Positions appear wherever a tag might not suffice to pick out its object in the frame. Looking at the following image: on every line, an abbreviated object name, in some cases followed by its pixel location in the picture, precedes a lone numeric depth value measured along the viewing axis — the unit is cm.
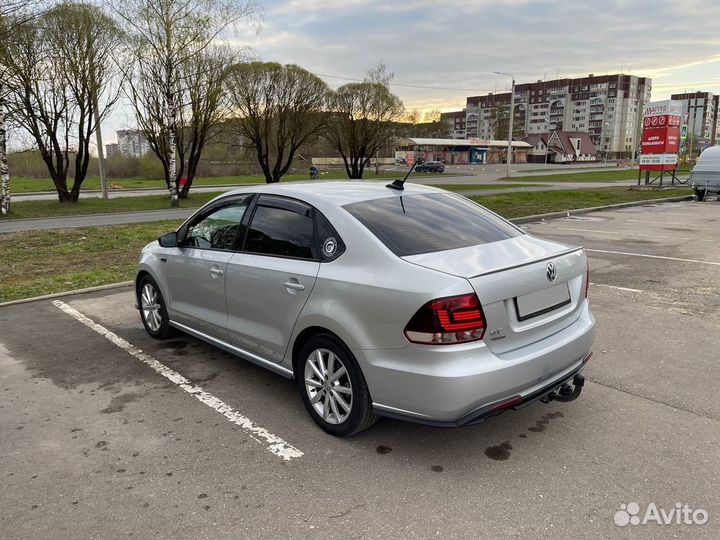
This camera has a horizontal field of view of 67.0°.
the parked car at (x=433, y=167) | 6062
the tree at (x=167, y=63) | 2297
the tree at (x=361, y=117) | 4147
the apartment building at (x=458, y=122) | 17200
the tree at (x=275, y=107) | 3344
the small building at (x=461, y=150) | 9131
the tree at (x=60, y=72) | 2158
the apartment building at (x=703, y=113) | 13750
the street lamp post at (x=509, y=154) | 4163
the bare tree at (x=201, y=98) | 2500
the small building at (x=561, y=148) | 10400
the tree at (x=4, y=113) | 1551
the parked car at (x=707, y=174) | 2144
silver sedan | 294
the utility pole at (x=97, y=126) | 2350
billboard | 2600
